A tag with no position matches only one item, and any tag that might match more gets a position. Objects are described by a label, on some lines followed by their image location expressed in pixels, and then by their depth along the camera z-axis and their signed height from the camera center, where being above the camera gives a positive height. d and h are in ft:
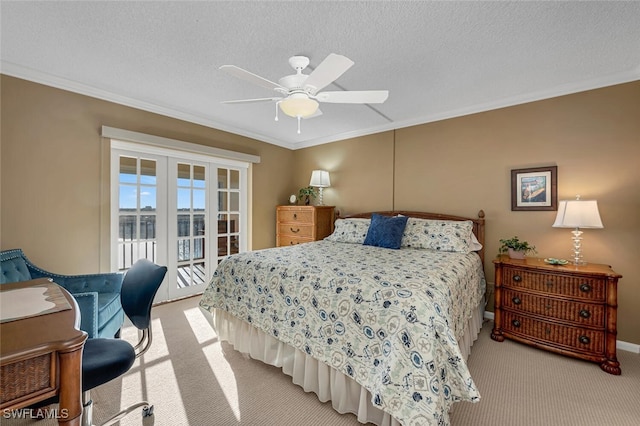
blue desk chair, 4.10 -2.40
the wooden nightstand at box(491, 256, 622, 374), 6.93 -2.67
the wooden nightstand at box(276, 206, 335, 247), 13.58 -0.71
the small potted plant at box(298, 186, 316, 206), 15.17 +0.96
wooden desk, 2.56 -1.57
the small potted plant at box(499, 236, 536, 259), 8.65 -1.16
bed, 4.42 -2.29
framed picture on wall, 8.94 +0.83
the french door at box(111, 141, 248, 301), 10.64 -0.15
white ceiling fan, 5.68 +2.81
